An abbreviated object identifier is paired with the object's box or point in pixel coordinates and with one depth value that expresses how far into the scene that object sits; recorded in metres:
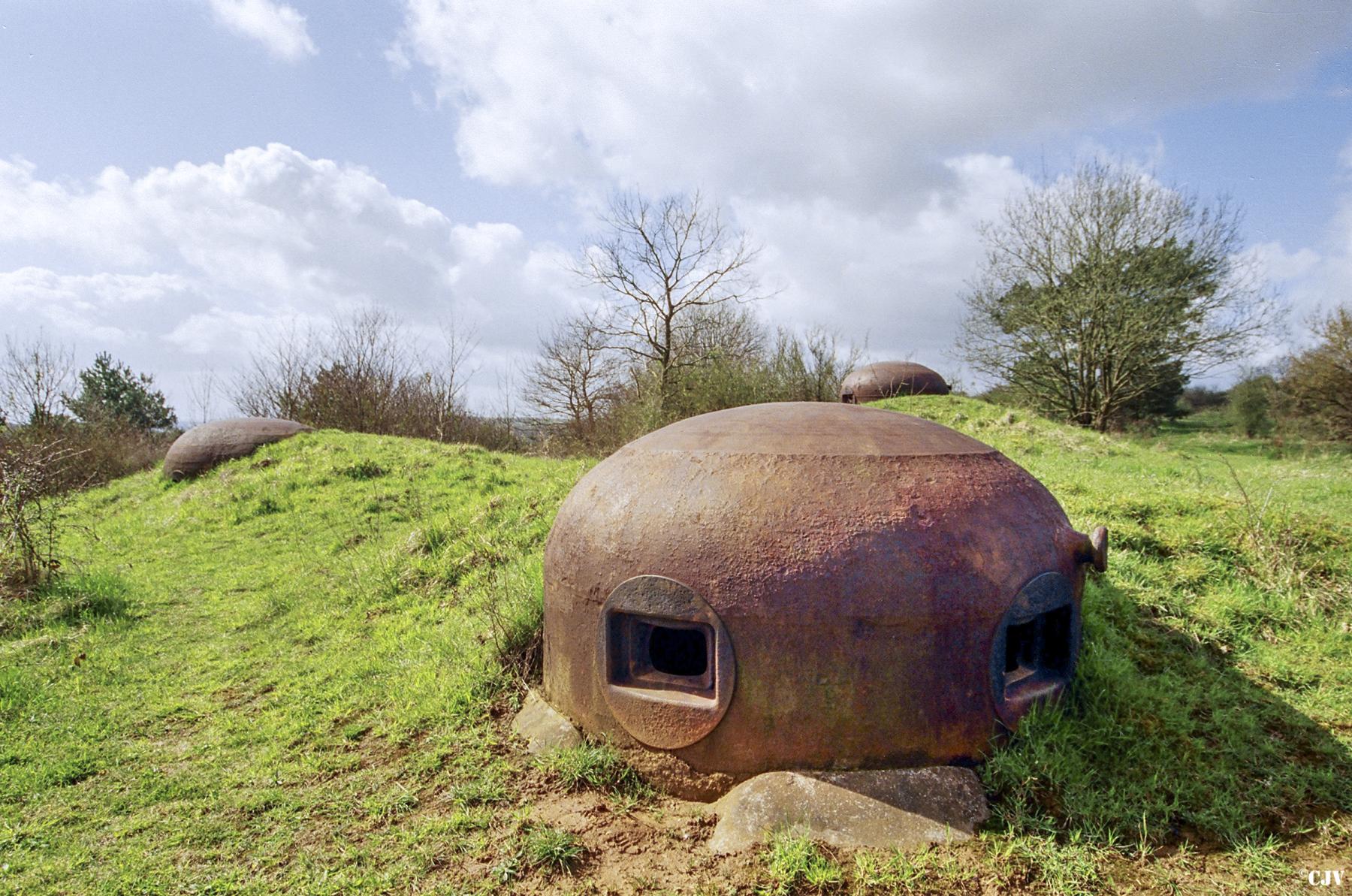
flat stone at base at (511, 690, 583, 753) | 3.85
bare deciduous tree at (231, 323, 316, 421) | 20.92
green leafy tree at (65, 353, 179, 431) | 23.06
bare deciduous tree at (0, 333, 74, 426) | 17.16
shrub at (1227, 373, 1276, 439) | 23.19
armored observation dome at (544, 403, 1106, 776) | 3.16
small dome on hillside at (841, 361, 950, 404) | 18.73
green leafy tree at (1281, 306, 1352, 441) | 17.77
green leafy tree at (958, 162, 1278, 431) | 18.00
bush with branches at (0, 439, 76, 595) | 7.07
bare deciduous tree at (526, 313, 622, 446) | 21.31
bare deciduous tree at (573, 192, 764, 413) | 19.11
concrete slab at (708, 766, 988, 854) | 3.04
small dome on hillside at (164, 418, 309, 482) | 13.56
